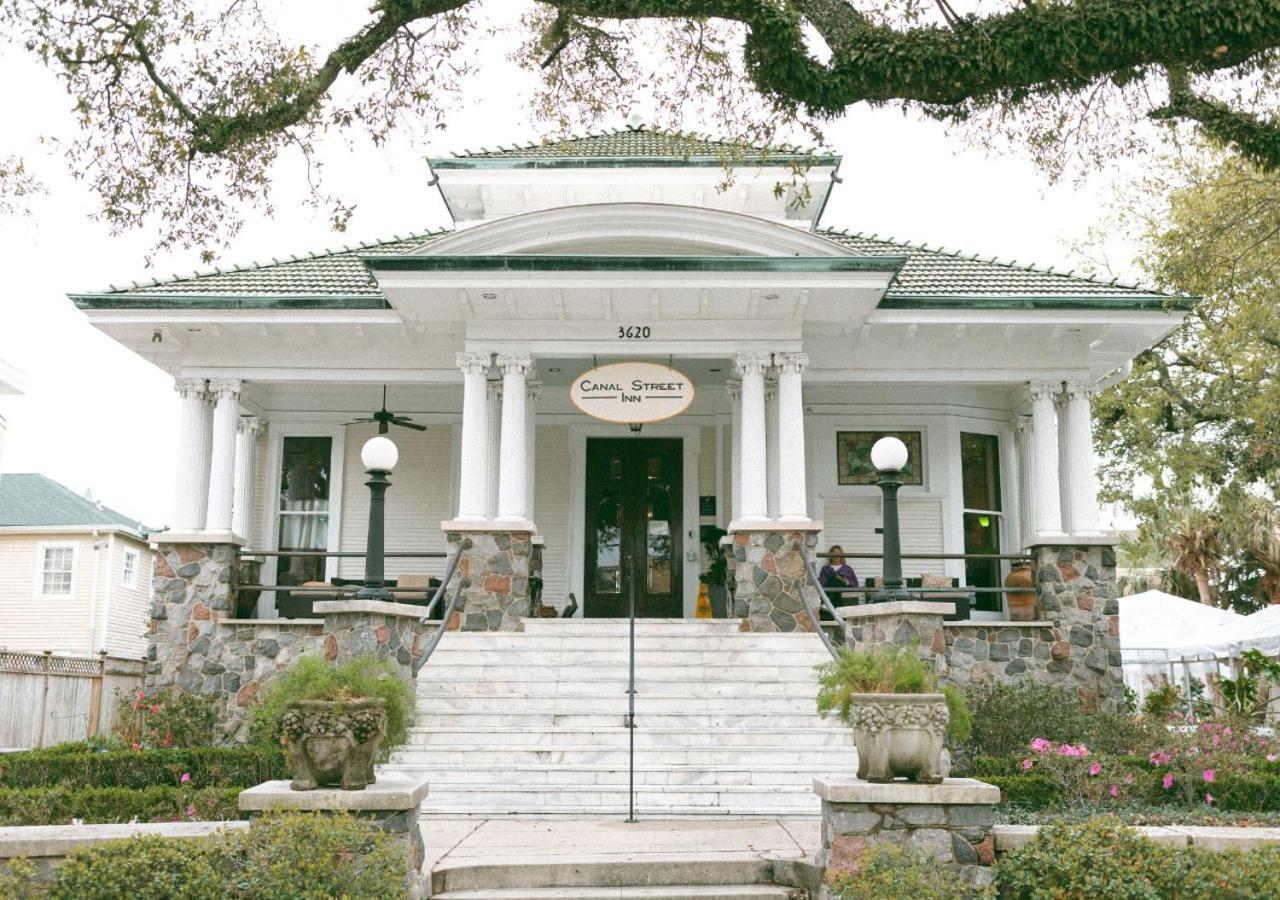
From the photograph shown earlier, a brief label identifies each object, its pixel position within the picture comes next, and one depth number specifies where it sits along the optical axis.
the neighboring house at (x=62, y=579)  26.50
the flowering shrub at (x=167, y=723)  11.84
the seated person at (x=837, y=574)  13.95
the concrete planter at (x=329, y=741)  5.84
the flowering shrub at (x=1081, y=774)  8.79
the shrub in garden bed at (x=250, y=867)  5.15
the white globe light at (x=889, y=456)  9.84
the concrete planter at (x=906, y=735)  6.14
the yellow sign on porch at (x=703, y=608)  14.98
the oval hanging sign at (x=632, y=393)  12.90
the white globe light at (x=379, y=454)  10.65
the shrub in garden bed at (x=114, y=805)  8.34
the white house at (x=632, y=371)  12.83
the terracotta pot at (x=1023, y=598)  13.59
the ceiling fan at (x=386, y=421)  14.94
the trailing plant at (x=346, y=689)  6.04
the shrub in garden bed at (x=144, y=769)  9.66
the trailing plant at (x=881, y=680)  6.34
